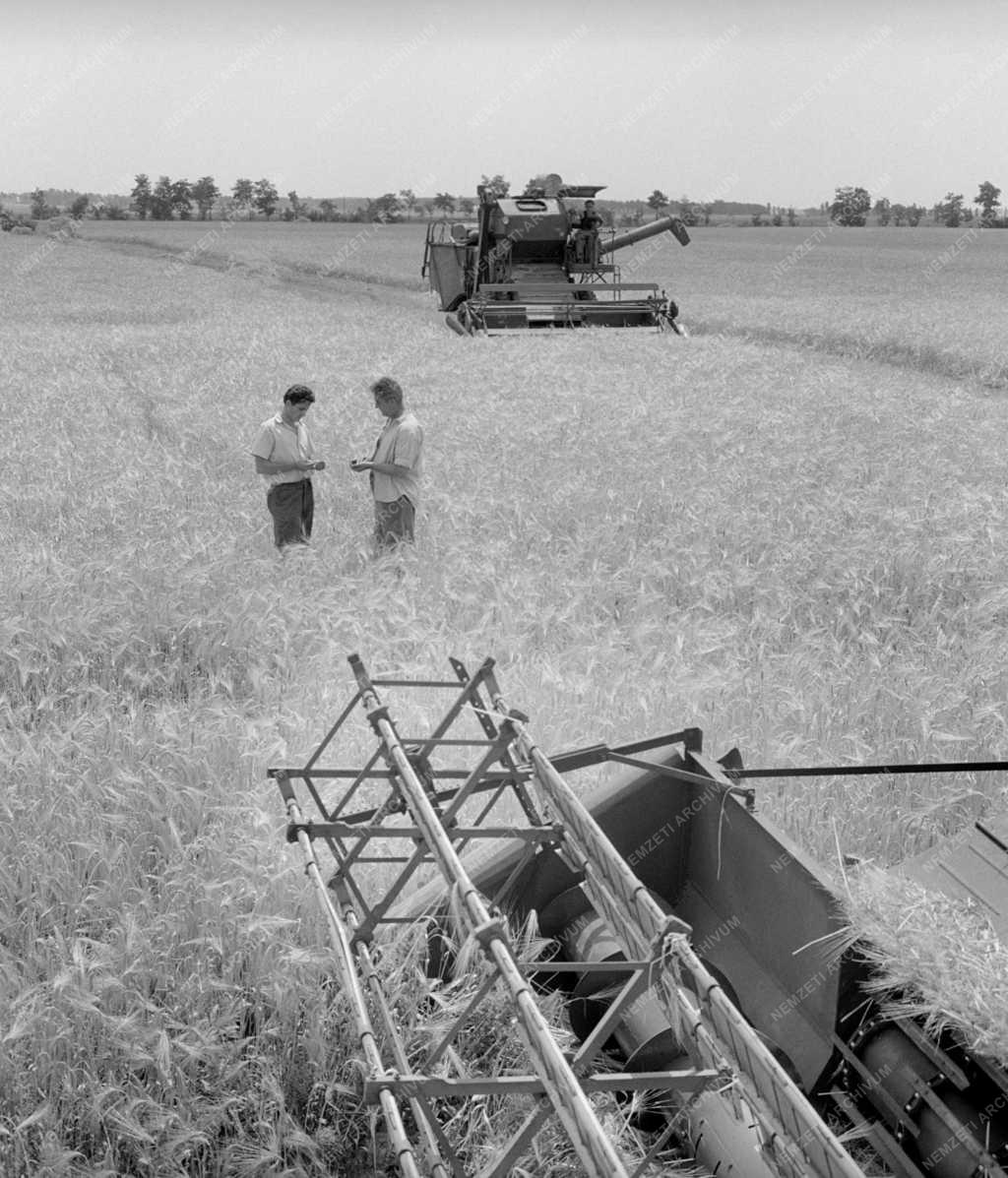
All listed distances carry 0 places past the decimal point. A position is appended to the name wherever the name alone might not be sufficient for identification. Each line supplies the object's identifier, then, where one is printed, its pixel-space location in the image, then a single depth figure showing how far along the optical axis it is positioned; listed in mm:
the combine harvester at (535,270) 21891
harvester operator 23750
